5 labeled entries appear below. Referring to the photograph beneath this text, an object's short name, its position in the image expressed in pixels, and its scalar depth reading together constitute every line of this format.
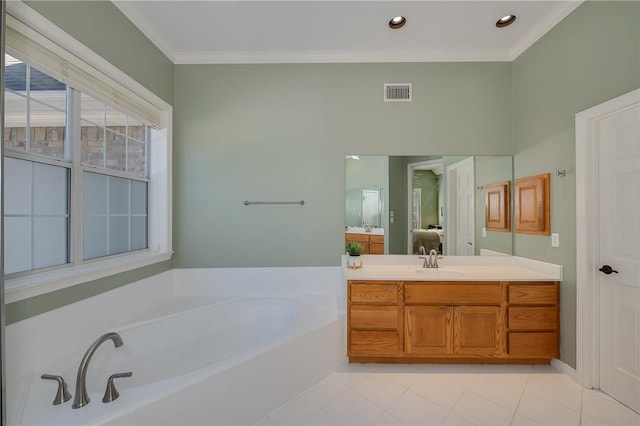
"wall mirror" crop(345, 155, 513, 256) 2.68
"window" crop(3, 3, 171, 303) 1.45
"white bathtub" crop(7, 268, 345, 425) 1.21
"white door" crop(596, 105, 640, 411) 1.68
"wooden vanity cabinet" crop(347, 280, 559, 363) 2.11
